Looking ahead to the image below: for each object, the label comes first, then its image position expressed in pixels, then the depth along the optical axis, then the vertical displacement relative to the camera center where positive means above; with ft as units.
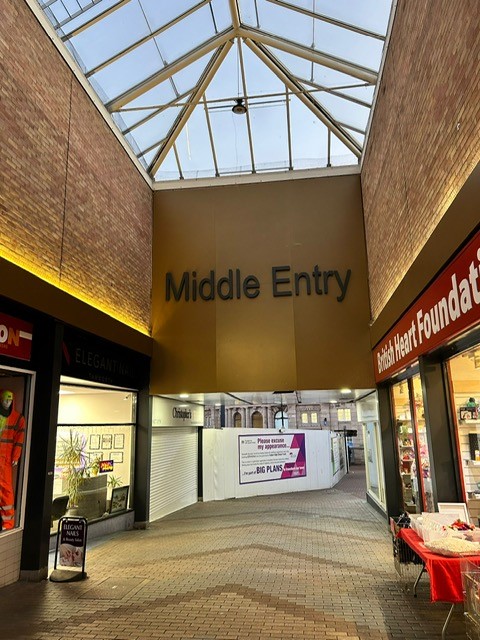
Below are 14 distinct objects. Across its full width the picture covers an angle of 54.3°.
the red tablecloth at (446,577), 13.94 -4.27
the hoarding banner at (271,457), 49.55 -2.42
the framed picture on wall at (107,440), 32.58 -0.16
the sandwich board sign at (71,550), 21.77 -5.12
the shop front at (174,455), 37.22 -1.62
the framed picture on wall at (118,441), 33.63 -0.24
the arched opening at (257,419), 142.10 +4.73
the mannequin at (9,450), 21.86 -0.49
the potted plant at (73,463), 28.99 -1.50
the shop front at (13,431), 21.52 +0.37
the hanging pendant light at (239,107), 38.65 +26.45
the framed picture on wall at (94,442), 31.45 -0.26
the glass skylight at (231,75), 30.17 +26.31
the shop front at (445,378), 15.56 +2.38
